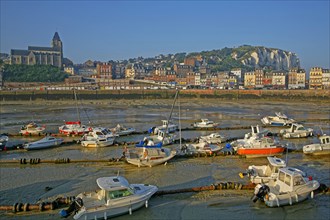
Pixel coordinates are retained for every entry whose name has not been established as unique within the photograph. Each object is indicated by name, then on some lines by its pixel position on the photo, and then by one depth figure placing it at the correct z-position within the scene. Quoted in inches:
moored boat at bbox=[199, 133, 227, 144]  1076.5
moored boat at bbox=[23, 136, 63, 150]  1021.2
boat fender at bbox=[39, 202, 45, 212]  555.9
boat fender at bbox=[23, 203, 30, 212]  555.2
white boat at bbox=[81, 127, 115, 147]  1066.1
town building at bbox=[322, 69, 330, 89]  4644.2
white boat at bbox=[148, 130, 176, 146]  1063.0
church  6589.6
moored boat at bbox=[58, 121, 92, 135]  1291.8
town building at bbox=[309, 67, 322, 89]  4746.6
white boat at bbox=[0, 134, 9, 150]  1019.5
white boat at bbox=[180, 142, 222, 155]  936.3
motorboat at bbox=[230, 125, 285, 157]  914.1
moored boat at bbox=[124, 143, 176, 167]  819.4
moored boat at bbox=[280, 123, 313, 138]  1200.2
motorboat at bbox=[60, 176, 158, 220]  515.4
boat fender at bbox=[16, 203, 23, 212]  553.4
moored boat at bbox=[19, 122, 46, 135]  1283.2
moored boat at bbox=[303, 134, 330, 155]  929.5
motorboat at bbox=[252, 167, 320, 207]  578.0
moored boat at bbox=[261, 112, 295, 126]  1523.1
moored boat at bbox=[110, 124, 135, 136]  1267.5
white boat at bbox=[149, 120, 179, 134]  1277.9
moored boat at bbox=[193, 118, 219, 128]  1456.2
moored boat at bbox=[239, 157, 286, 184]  656.4
